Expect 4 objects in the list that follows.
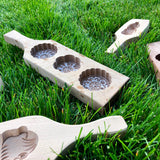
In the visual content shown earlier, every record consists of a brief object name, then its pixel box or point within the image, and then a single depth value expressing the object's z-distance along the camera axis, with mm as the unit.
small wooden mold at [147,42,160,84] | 680
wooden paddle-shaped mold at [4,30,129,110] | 588
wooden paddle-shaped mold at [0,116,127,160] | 458
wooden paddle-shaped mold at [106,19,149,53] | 818
